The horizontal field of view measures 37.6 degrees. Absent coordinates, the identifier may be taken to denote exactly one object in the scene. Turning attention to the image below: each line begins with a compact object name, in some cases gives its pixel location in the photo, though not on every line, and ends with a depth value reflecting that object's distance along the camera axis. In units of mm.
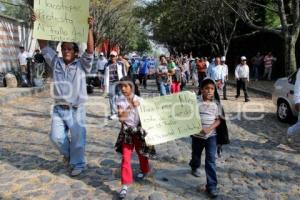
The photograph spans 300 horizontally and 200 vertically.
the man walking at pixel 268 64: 25828
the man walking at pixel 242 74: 15703
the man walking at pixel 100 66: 19953
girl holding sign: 5301
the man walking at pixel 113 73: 10898
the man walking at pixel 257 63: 27438
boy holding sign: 5297
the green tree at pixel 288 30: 17331
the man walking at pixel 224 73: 15570
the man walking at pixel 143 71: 23030
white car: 10617
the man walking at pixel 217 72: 15078
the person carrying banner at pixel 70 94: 5871
